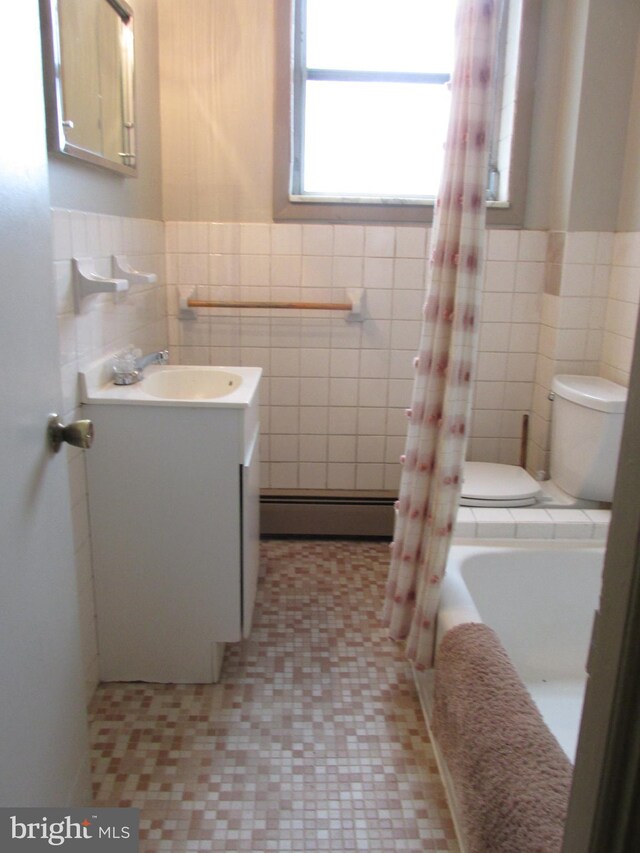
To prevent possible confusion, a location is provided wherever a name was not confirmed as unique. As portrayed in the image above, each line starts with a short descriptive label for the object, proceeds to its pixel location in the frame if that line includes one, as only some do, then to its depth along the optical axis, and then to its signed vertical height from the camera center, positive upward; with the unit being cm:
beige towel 113 -87
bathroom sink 226 -42
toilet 230 -67
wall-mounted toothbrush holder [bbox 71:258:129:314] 176 -9
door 96 -34
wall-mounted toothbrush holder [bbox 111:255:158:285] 208 -7
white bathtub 205 -99
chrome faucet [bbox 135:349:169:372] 219 -35
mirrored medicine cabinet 158 +43
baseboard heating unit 304 -110
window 271 +58
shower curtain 167 -25
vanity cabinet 190 -78
